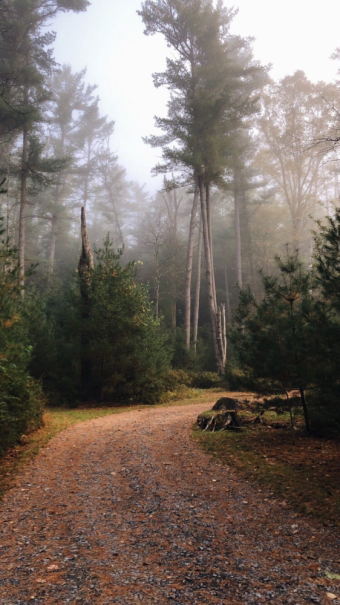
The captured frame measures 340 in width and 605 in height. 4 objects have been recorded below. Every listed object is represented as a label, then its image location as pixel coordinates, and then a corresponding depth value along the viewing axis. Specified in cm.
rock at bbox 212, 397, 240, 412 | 961
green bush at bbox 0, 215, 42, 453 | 675
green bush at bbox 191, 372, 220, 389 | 1820
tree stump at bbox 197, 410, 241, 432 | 859
